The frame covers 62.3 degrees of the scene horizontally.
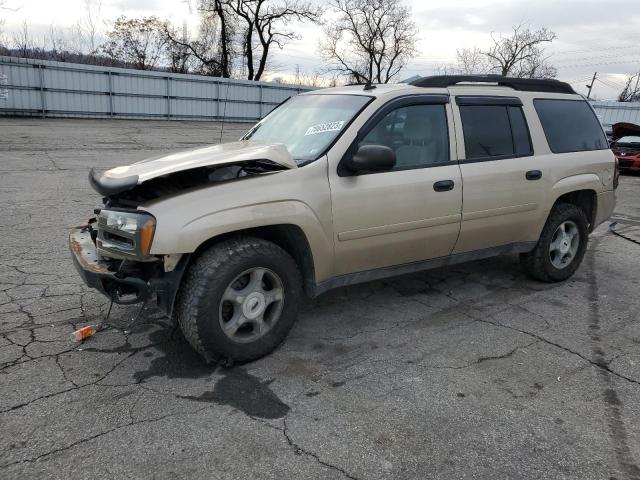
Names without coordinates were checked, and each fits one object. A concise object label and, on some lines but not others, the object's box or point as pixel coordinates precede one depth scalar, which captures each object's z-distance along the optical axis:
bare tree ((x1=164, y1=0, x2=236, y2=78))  37.97
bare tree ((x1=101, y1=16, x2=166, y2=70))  38.09
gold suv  3.27
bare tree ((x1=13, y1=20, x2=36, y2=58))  29.37
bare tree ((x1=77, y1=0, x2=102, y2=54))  33.59
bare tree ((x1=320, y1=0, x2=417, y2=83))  47.19
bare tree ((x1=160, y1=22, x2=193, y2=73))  38.78
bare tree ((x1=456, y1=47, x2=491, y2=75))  50.31
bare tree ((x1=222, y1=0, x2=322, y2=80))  37.97
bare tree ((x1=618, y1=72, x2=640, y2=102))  54.50
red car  17.67
